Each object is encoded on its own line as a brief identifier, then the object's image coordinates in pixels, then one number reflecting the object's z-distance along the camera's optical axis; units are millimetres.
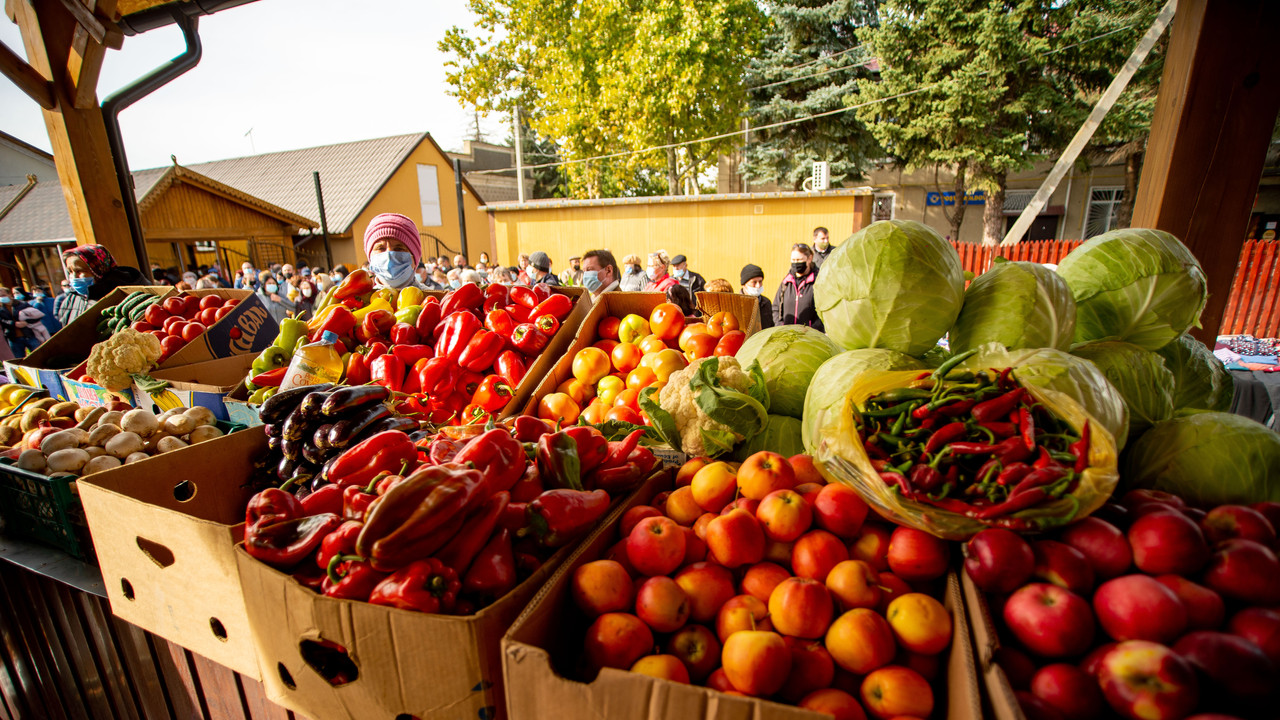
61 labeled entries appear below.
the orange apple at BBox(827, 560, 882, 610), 1185
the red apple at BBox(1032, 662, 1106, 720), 889
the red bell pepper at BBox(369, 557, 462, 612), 1104
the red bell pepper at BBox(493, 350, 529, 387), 2887
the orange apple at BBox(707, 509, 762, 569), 1295
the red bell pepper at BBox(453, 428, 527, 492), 1433
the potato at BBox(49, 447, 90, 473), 2186
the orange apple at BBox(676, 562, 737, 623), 1275
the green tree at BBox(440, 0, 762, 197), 16031
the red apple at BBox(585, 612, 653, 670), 1139
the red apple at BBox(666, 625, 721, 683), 1198
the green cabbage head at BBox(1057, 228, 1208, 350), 1727
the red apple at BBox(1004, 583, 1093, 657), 954
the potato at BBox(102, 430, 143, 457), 2375
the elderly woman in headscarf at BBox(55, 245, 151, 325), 4711
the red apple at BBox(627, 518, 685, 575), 1306
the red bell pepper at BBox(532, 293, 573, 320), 3234
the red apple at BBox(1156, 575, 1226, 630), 924
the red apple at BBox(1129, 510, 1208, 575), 984
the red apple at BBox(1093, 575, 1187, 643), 910
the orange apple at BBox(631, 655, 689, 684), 1094
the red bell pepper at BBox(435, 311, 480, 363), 3021
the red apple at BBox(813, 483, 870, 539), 1314
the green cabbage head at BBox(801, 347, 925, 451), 1607
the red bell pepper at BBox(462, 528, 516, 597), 1203
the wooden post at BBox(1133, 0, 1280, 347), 2082
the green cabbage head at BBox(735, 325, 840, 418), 2035
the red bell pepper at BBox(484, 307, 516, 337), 3129
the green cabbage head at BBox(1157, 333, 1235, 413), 1935
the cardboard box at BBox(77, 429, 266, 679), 1358
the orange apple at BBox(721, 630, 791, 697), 1053
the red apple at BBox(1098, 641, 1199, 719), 819
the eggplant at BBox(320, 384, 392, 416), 1898
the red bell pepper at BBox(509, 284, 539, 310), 3354
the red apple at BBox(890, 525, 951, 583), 1216
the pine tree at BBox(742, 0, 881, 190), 17672
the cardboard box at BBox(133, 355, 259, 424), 3064
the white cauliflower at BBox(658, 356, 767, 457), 1798
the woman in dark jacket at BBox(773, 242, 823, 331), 6008
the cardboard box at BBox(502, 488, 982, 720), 881
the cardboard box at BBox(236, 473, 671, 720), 1056
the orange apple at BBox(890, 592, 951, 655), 1106
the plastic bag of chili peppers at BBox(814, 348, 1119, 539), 1082
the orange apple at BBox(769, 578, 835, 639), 1160
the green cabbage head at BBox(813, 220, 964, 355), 1745
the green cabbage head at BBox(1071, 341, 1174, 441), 1585
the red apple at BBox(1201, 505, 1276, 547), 1019
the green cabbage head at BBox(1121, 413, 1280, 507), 1300
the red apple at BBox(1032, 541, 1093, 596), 1017
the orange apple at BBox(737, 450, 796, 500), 1427
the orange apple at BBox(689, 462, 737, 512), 1490
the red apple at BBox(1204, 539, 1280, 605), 932
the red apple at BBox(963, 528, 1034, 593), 1042
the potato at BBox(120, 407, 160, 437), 2527
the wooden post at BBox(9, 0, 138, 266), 4285
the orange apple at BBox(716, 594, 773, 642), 1207
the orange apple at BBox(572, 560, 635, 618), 1219
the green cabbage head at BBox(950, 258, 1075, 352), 1602
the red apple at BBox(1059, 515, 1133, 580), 1038
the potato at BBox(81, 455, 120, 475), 2215
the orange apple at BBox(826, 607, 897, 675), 1102
